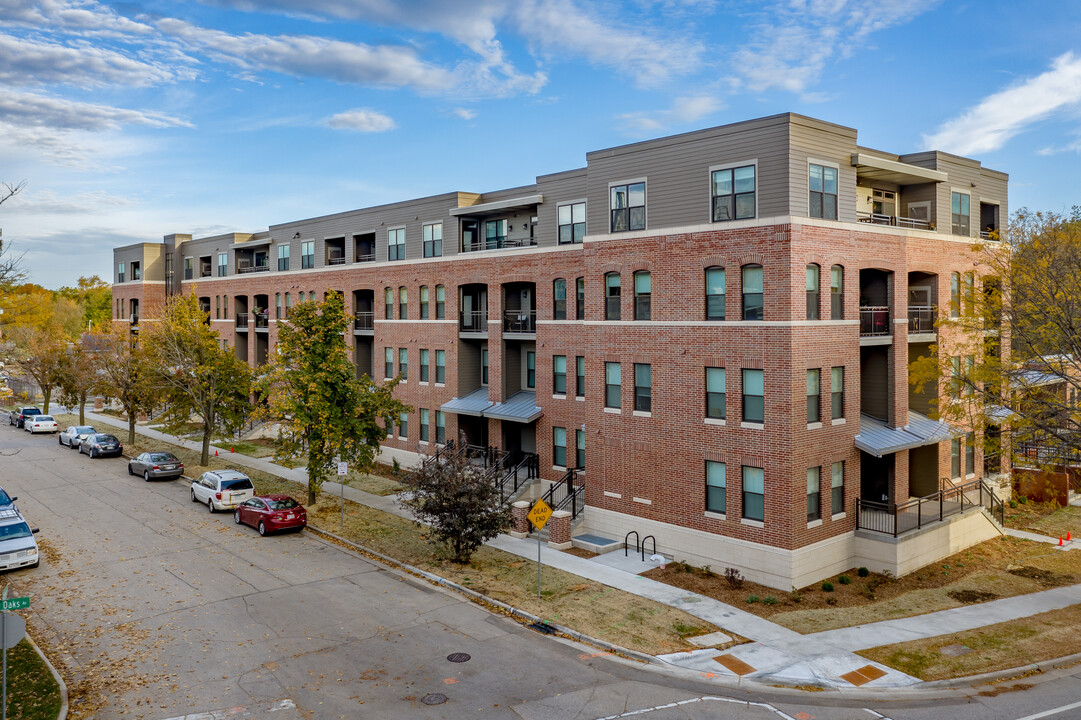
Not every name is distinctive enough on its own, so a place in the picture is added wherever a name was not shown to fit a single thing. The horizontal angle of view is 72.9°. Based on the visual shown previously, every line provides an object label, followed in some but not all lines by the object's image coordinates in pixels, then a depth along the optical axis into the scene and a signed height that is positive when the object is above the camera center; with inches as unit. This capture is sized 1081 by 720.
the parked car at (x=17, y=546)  901.2 -250.5
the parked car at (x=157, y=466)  1486.2 -252.4
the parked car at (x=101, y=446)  1742.1 -245.0
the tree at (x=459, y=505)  915.4 -205.3
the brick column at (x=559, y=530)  1045.8 -271.9
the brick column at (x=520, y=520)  1101.7 -272.3
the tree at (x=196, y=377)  1557.6 -71.9
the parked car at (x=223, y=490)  1221.7 -248.9
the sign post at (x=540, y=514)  840.3 -199.6
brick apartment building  901.2 +2.1
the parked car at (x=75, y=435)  1858.5 -234.0
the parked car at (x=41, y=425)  2164.1 -238.6
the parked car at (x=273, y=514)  1098.6 -261.0
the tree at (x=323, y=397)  1171.9 -90.3
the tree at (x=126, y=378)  1720.0 -82.3
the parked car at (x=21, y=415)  2293.2 -222.9
